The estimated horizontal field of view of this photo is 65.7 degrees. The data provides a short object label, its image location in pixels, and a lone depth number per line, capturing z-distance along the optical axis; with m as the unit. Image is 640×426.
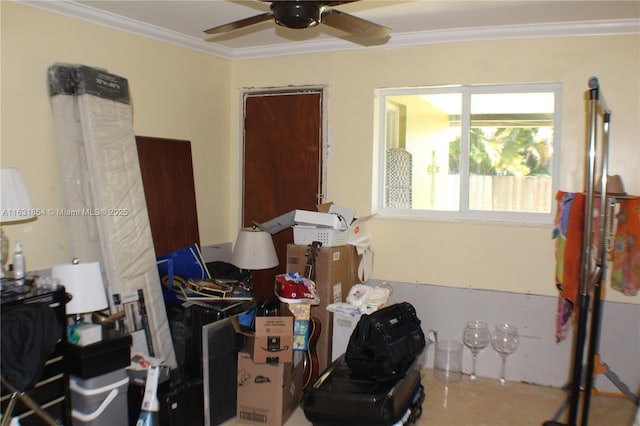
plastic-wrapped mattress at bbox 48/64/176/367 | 2.97
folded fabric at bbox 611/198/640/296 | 3.00
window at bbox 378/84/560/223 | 3.59
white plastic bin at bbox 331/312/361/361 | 3.34
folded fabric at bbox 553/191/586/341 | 3.07
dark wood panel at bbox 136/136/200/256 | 3.58
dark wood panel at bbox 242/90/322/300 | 4.07
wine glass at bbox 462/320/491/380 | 3.54
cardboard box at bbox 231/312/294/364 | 2.89
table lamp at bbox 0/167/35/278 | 2.38
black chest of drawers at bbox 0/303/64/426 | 2.14
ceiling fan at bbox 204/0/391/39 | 2.16
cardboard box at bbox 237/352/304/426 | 2.91
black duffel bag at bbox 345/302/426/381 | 2.82
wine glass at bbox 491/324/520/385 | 3.50
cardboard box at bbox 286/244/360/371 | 3.42
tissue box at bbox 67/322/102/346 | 2.53
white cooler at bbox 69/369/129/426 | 2.53
